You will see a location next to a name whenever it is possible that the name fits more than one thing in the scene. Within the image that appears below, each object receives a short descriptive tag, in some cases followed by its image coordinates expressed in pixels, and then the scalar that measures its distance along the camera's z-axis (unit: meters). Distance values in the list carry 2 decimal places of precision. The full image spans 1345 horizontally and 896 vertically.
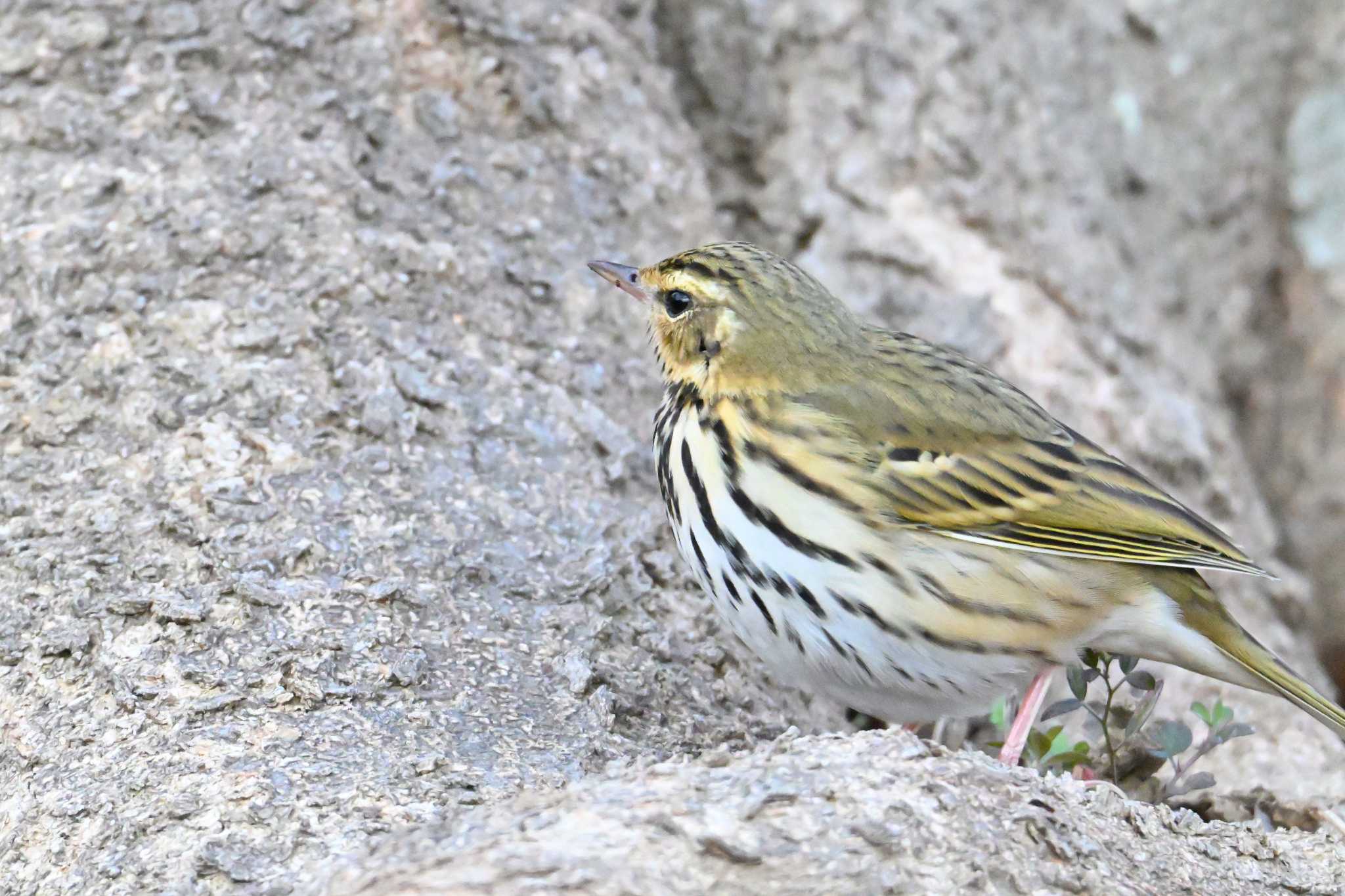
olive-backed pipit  7.12
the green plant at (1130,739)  7.39
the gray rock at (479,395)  6.05
